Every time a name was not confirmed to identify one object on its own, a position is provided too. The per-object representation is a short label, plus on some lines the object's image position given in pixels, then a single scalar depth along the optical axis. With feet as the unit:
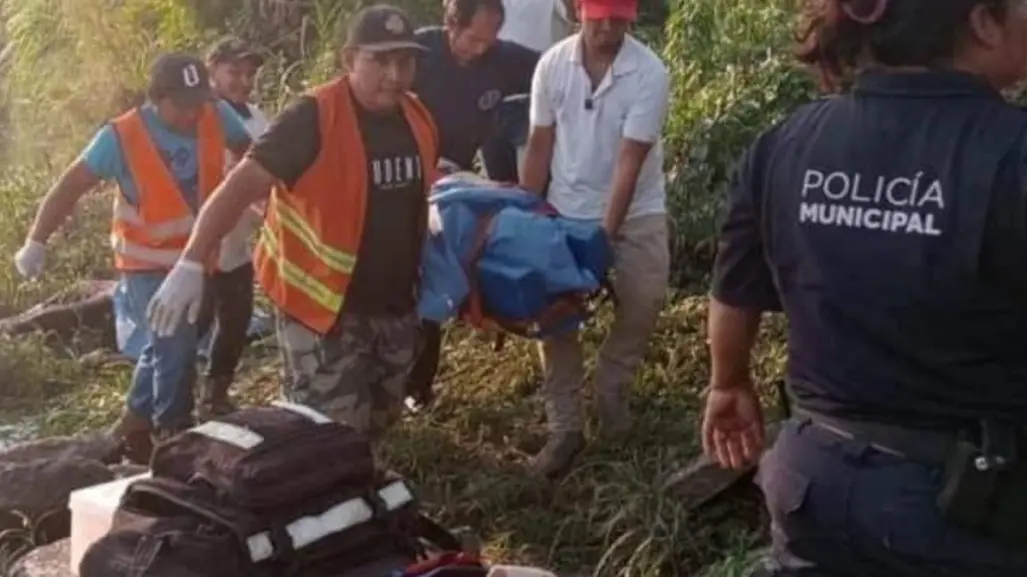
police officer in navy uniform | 8.41
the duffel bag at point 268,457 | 13.33
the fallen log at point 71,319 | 26.84
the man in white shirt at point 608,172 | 19.52
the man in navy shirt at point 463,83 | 21.27
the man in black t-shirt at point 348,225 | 16.51
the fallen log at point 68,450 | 19.33
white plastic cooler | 14.83
